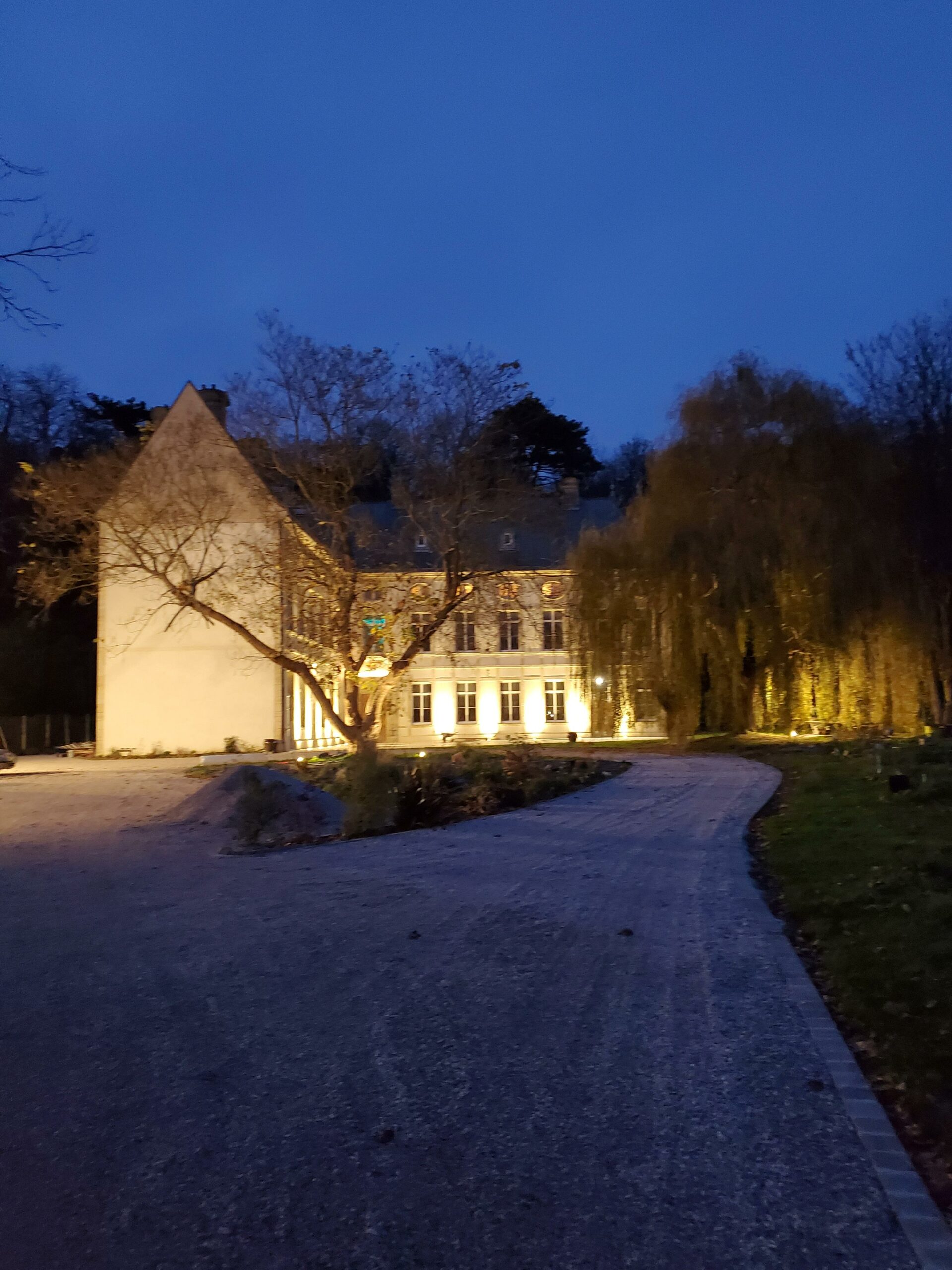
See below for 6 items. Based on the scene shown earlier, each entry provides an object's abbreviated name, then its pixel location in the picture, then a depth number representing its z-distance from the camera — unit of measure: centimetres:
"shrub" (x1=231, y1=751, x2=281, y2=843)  1266
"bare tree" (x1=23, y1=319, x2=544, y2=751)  2361
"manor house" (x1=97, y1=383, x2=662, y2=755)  2594
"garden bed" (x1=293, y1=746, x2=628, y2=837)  1374
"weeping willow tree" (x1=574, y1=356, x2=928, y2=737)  2645
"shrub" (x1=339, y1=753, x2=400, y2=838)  1347
